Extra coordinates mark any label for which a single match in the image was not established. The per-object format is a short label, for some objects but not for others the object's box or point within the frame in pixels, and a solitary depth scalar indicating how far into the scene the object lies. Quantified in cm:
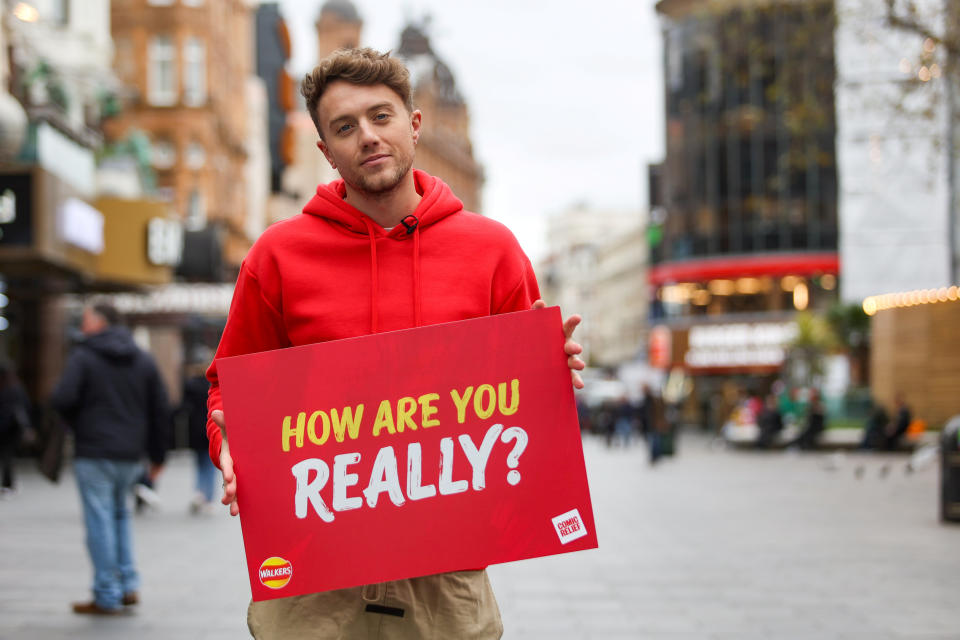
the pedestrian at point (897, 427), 2725
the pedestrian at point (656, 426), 2638
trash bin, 1313
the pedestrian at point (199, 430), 1413
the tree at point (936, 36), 1523
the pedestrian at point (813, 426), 3088
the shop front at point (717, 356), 5625
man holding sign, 298
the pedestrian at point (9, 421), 1672
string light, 2867
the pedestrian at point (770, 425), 3347
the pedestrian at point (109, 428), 782
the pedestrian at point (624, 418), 4194
